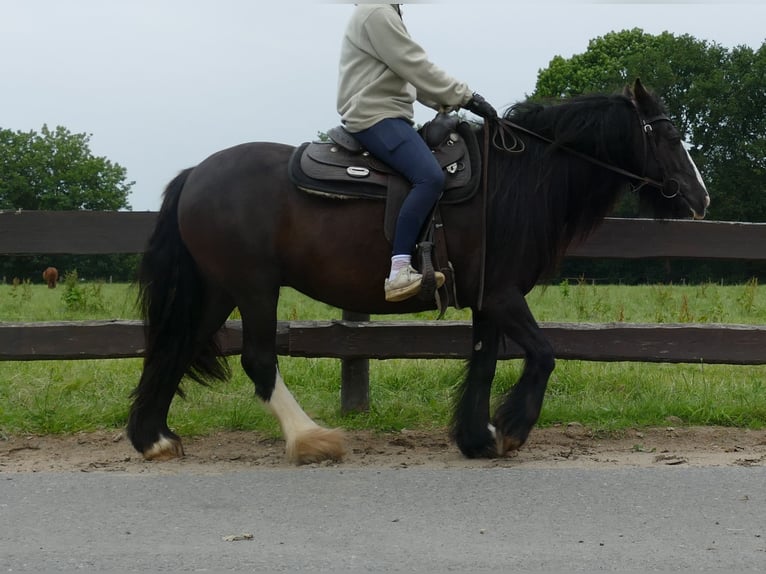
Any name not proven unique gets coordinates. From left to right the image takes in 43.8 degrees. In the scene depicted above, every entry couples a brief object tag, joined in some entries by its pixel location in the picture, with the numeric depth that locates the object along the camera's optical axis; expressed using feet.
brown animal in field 96.05
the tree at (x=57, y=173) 158.40
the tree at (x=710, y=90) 118.73
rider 17.03
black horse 17.65
